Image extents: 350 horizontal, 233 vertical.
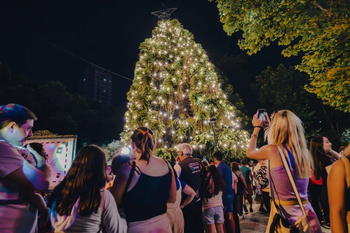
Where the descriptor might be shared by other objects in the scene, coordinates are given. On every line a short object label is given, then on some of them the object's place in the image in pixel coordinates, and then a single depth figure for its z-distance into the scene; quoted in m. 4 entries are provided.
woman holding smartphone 1.85
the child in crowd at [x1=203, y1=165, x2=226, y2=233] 4.05
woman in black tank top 1.92
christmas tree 11.41
